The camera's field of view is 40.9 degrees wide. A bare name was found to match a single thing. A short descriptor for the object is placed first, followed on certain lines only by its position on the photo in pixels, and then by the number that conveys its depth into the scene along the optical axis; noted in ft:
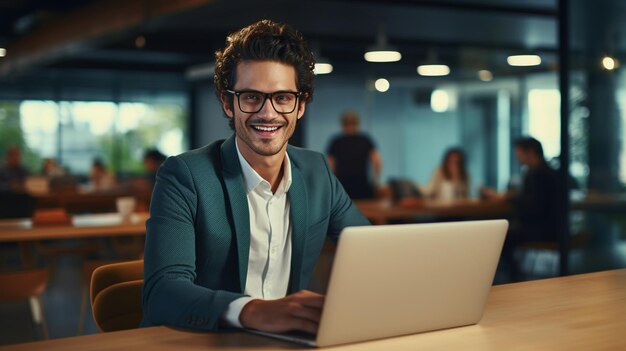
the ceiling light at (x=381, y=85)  43.71
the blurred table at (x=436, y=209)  21.43
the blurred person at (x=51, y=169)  44.76
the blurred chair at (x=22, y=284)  15.55
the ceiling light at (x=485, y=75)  38.17
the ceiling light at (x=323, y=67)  37.73
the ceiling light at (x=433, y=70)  38.40
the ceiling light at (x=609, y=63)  19.47
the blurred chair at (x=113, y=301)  7.32
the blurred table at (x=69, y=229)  16.58
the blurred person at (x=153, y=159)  30.94
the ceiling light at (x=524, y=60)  37.52
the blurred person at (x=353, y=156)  29.48
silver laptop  4.99
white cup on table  19.07
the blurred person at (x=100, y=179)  42.95
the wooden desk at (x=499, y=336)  5.25
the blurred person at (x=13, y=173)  40.86
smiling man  6.56
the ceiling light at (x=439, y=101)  39.93
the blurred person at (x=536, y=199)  23.39
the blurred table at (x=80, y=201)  30.91
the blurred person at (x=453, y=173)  26.58
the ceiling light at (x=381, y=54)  32.63
